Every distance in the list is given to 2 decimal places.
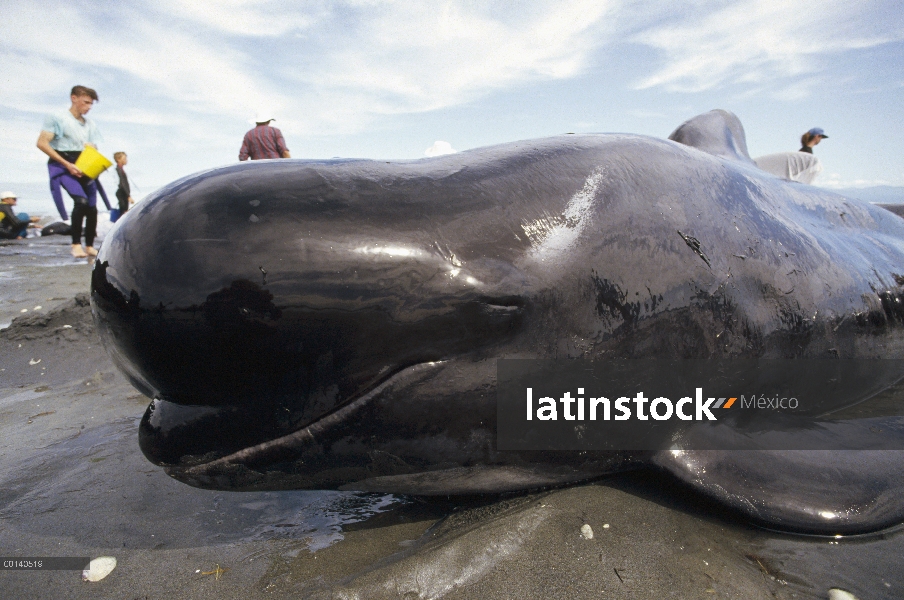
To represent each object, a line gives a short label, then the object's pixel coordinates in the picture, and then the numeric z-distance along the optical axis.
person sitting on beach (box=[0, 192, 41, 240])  19.94
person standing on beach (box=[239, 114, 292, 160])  10.02
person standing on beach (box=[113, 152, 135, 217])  16.52
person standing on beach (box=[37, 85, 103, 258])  9.27
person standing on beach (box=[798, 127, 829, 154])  11.95
